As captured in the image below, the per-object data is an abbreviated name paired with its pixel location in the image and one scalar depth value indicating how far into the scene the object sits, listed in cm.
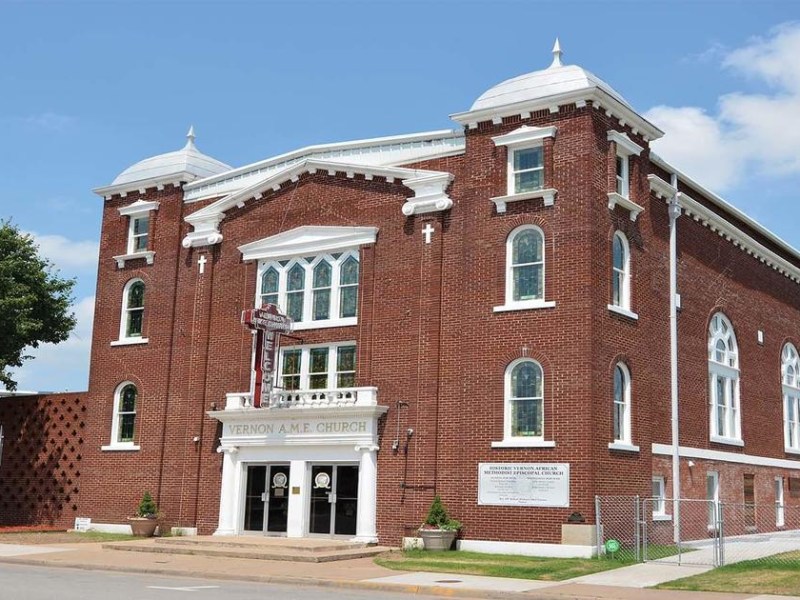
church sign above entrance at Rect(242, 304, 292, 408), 2931
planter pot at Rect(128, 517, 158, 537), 3150
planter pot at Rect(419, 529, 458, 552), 2586
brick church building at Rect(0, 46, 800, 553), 2622
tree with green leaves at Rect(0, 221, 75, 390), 3903
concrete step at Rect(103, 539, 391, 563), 2477
